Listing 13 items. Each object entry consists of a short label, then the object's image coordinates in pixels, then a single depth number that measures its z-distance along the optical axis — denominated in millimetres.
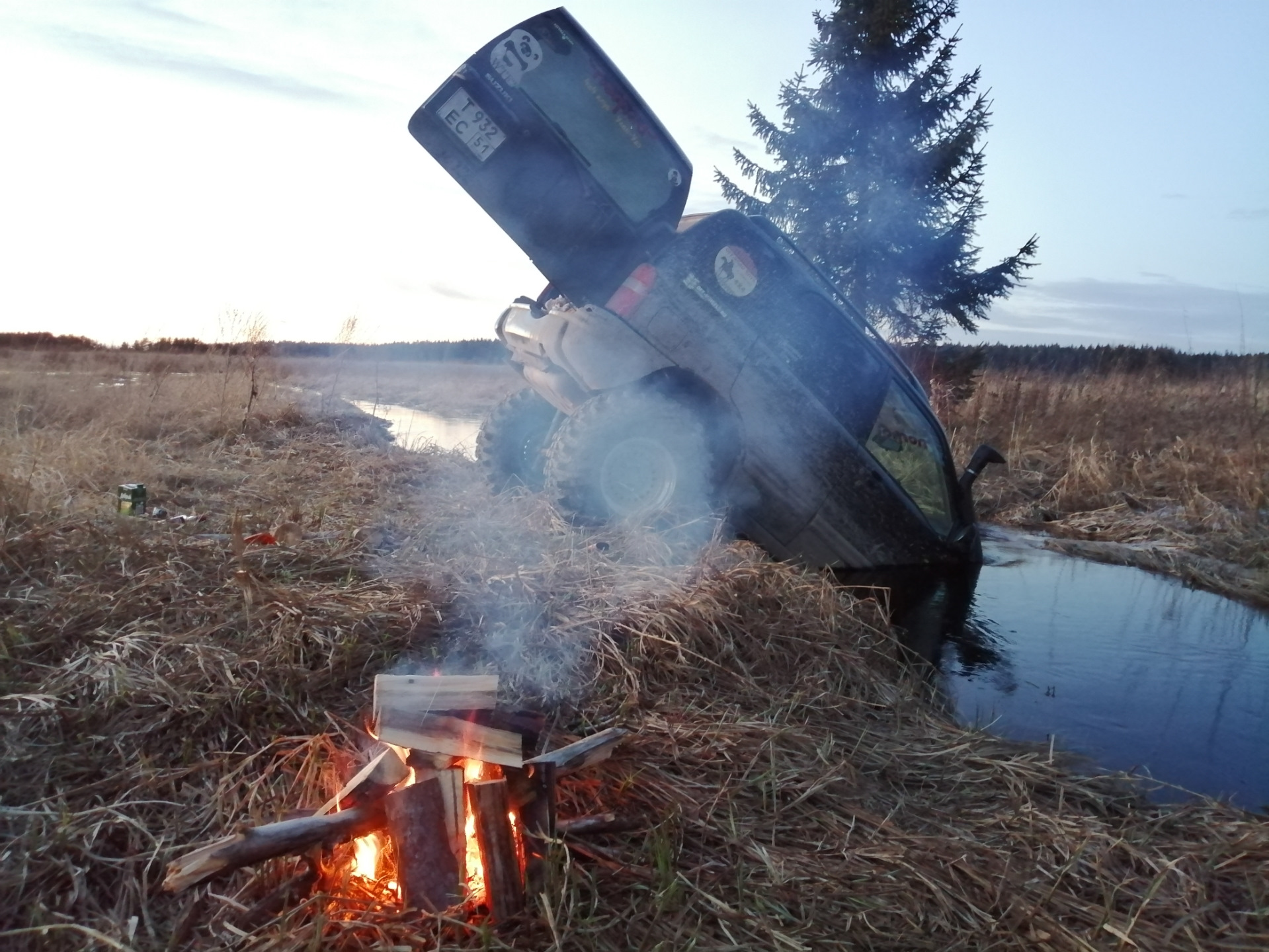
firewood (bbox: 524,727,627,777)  2484
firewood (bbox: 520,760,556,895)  2309
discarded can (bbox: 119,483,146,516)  4855
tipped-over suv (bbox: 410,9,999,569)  5215
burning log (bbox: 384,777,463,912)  2168
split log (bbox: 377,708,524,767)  2441
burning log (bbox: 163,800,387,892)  1979
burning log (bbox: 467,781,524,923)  2176
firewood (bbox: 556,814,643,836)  2402
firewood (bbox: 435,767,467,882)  2271
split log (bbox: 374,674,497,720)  2520
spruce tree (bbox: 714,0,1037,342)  17906
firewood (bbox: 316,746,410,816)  2266
